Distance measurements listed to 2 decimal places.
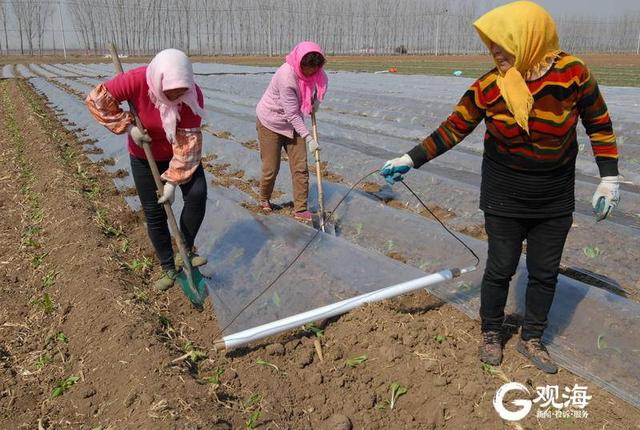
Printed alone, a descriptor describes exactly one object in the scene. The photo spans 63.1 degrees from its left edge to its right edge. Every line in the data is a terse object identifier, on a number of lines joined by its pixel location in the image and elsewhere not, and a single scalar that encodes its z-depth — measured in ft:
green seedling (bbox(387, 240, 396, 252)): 13.09
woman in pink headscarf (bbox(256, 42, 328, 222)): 14.05
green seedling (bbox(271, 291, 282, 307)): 10.14
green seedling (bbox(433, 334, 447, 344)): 8.95
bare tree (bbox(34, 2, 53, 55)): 171.94
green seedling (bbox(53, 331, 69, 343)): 9.59
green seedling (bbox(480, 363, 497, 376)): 8.18
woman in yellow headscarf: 6.81
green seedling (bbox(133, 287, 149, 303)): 10.89
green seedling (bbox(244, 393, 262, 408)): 7.90
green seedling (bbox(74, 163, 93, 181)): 19.83
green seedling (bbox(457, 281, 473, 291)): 10.16
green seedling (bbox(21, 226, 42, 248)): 14.07
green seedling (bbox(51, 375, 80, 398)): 8.25
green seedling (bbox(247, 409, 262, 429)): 7.38
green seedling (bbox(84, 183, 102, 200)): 17.73
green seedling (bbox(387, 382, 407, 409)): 7.82
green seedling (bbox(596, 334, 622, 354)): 7.95
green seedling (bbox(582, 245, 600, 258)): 11.78
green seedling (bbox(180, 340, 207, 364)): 8.87
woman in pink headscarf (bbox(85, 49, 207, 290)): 9.48
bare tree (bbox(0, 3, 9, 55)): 170.30
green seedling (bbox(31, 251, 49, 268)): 12.97
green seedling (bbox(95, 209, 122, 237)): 14.54
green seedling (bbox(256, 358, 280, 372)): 8.67
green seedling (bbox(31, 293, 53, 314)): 10.59
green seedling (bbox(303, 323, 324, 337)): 9.47
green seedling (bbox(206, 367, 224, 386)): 8.25
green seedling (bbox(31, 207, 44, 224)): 15.85
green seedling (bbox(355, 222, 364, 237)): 14.18
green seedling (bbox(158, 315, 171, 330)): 10.09
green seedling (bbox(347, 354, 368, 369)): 8.68
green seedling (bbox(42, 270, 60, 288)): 11.74
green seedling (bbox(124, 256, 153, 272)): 12.50
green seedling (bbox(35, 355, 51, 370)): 9.03
